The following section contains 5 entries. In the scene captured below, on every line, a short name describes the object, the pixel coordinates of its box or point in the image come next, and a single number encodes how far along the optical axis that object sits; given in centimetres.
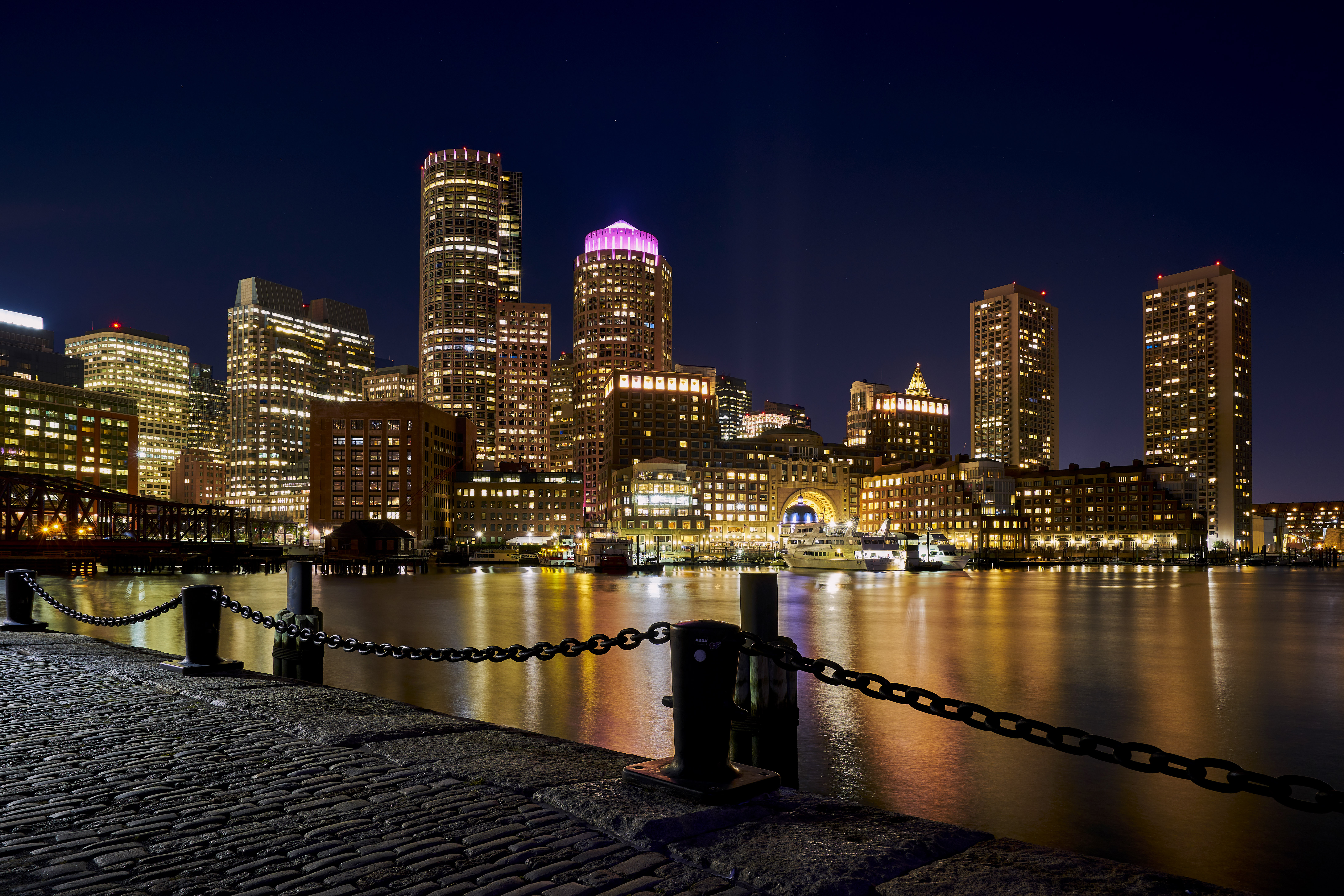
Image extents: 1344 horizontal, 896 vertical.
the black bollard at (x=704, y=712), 597
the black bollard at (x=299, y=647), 1339
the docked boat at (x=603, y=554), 11362
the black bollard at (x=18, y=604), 1950
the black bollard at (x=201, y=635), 1232
